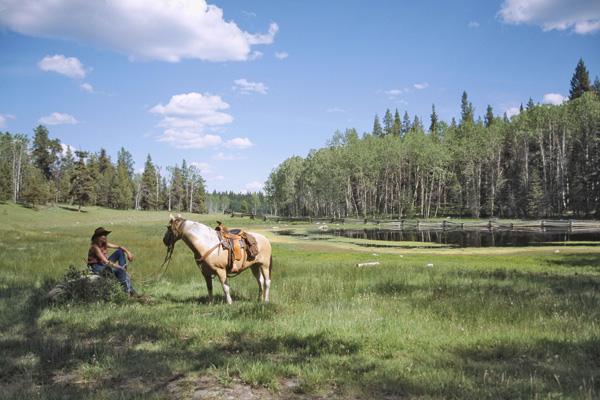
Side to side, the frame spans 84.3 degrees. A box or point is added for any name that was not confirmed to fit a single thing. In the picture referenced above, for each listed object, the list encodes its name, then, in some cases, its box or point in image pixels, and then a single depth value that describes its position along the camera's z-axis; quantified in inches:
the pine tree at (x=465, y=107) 4540.6
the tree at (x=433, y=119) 4365.2
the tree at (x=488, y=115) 4311.8
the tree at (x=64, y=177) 3508.9
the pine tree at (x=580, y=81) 3036.4
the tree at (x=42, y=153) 3508.9
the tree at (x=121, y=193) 3671.3
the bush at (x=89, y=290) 332.8
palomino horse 340.5
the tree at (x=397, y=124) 4483.3
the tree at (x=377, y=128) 4781.5
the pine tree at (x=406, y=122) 4732.0
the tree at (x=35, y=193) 2333.9
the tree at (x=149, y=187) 4175.7
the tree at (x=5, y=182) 2301.4
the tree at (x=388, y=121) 4682.6
